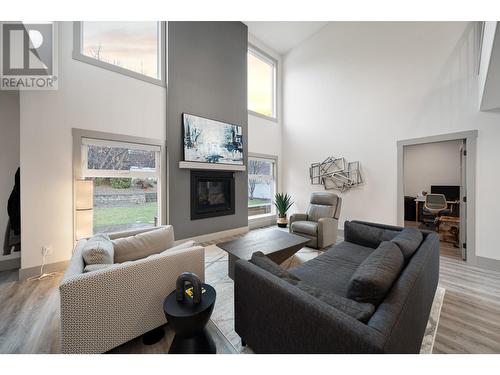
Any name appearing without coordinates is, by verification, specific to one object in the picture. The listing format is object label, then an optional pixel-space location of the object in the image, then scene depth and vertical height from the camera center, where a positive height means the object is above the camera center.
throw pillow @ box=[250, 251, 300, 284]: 1.33 -0.57
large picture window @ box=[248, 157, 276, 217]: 5.53 +0.02
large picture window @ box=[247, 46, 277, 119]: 5.58 +2.99
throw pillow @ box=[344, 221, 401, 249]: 2.41 -0.61
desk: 5.14 -0.53
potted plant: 5.44 -0.59
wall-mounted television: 3.98 +0.96
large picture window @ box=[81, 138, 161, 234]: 3.15 +0.06
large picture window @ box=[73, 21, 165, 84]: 3.10 +2.35
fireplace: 4.13 -0.18
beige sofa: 1.27 -0.80
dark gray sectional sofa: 0.85 -0.61
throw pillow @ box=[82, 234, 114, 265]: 1.56 -0.54
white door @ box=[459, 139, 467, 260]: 3.13 -0.33
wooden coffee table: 2.41 -0.78
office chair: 4.87 -0.47
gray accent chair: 3.57 -0.69
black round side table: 1.28 -0.90
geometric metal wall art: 4.43 +0.27
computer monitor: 5.36 -0.15
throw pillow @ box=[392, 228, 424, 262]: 1.63 -0.49
